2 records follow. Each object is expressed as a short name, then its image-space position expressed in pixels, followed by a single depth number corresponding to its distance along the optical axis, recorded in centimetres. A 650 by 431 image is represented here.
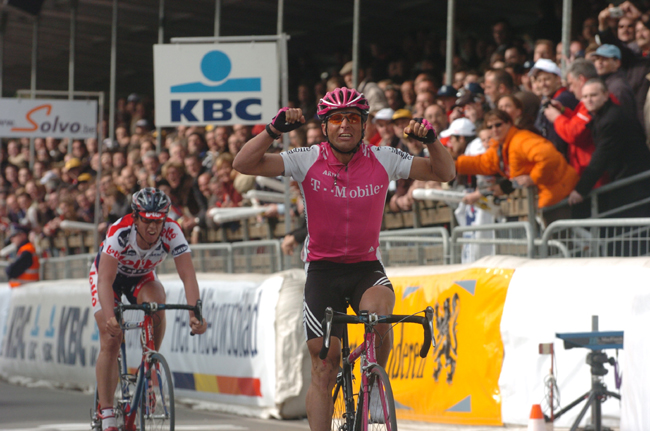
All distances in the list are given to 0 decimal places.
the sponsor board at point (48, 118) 3828
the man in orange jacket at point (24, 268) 3253
